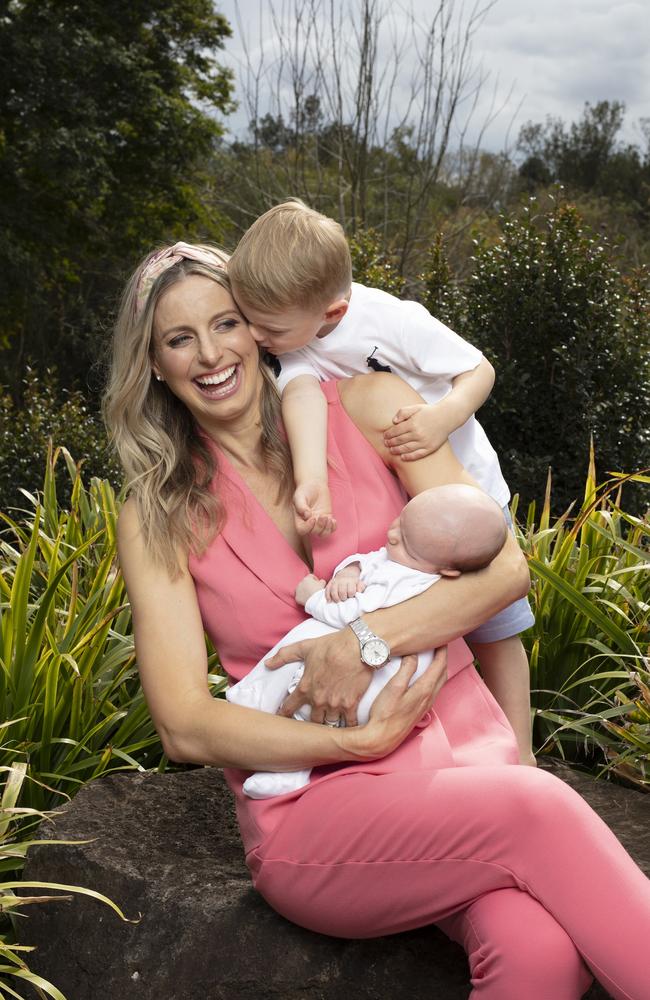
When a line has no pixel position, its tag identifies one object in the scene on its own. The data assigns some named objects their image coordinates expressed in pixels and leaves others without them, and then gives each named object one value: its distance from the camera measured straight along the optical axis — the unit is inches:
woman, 73.8
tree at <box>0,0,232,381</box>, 612.7
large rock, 84.0
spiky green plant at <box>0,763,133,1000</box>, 90.0
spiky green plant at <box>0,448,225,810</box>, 122.6
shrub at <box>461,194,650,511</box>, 245.4
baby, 86.0
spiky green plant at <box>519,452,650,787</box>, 128.4
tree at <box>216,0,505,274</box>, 384.2
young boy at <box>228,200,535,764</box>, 93.8
